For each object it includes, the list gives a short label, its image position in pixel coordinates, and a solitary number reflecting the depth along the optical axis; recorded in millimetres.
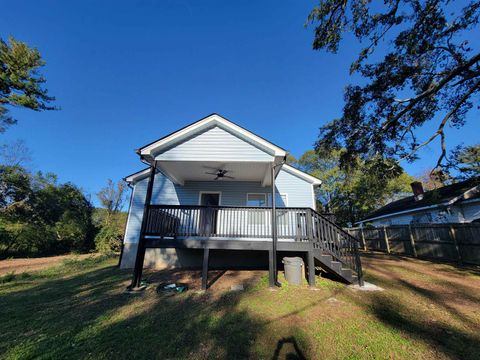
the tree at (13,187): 17141
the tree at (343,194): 24141
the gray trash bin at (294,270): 6406
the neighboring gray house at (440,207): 11258
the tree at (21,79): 11055
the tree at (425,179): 28922
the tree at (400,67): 7578
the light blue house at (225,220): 6512
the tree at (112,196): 24539
